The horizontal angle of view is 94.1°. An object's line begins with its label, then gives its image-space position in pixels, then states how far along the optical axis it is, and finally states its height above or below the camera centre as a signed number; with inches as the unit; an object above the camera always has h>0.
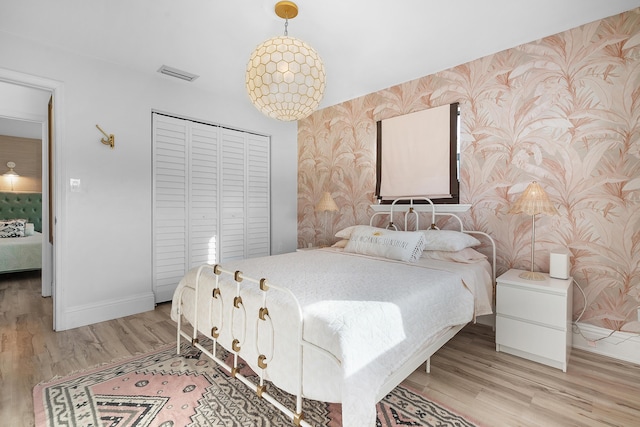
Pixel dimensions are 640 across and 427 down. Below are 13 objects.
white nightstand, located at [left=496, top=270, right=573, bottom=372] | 81.8 -30.8
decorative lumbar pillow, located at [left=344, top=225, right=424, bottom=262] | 102.3 -11.4
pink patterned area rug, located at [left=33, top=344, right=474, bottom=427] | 61.6 -42.9
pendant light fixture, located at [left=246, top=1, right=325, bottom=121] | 68.9 +32.4
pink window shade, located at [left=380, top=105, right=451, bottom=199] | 124.6 +25.6
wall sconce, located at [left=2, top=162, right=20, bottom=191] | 212.4 +28.0
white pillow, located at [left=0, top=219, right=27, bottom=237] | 195.4 -10.0
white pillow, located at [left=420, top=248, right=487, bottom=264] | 100.7 -15.2
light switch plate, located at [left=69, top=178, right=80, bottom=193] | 111.2 +10.7
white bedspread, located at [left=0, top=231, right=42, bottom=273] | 174.1 -24.8
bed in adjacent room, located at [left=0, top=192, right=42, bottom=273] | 175.8 -13.0
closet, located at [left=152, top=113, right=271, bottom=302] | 137.1 +8.0
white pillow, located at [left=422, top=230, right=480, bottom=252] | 102.5 -10.1
